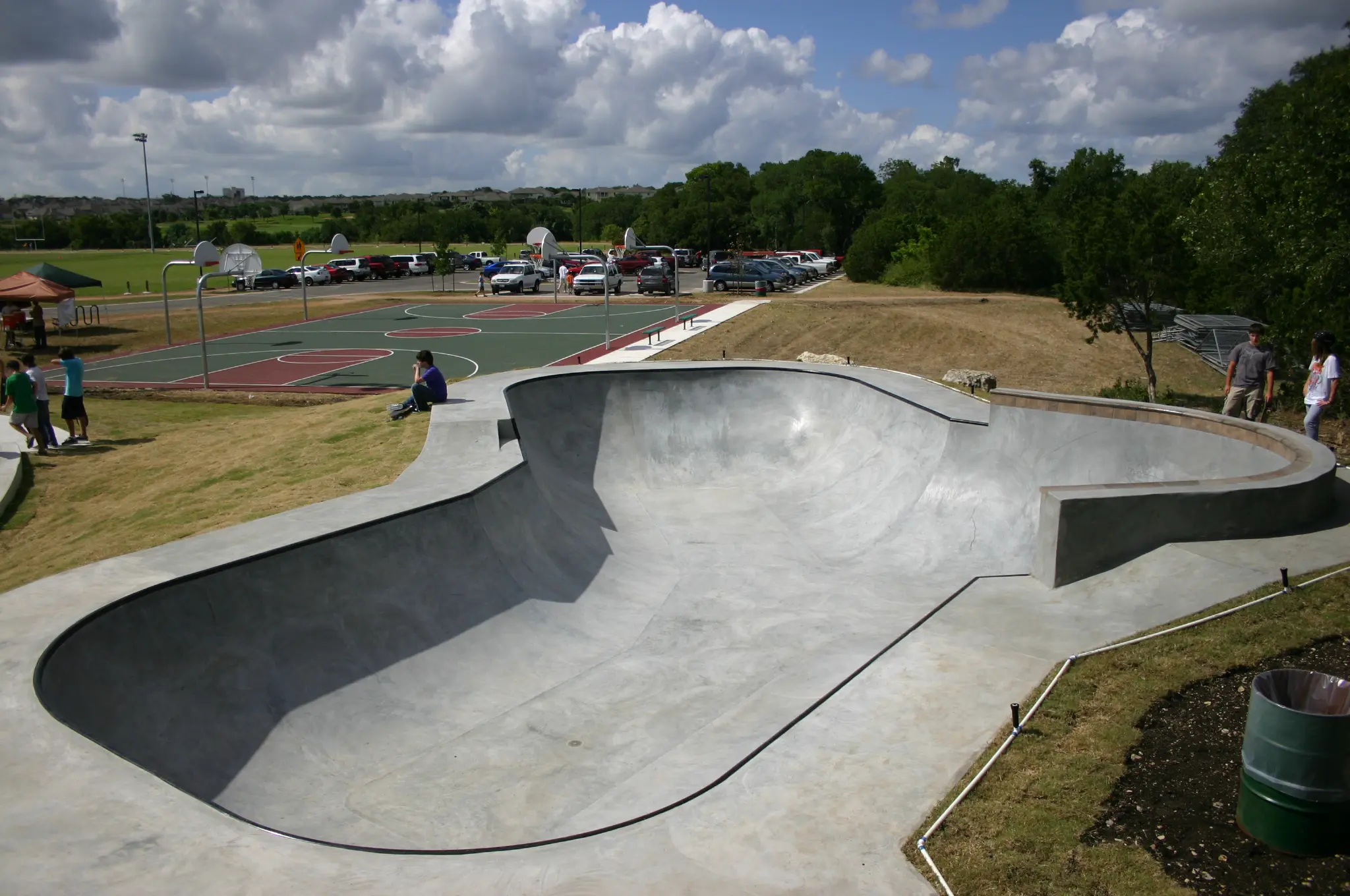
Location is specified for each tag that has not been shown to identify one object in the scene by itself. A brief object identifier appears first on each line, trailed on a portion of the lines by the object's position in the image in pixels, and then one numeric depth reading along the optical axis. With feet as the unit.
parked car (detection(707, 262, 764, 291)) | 154.20
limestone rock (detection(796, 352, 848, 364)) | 72.43
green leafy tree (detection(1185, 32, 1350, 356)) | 57.36
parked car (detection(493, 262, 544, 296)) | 164.96
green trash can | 16.16
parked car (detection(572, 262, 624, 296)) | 156.25
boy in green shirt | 52.60
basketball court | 85.56
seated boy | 51.11
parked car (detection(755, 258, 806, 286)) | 169.58
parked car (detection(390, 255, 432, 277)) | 224.74
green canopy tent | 112.47
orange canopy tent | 101.35
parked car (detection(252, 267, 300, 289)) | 187.62
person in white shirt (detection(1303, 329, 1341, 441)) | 38.65
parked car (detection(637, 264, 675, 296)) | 150.71
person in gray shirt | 43.60
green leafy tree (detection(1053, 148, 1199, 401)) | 77.25
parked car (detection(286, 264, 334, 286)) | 197.88
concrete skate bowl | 22.56
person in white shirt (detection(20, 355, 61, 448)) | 54.03
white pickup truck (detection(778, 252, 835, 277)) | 212.84
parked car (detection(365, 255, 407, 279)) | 211.61
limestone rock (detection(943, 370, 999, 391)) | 66.90
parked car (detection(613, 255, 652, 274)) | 191.62
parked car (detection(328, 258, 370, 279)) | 207.72
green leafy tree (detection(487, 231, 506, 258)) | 225.15
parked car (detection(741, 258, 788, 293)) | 158.51
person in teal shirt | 56.03
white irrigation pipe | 17.65
